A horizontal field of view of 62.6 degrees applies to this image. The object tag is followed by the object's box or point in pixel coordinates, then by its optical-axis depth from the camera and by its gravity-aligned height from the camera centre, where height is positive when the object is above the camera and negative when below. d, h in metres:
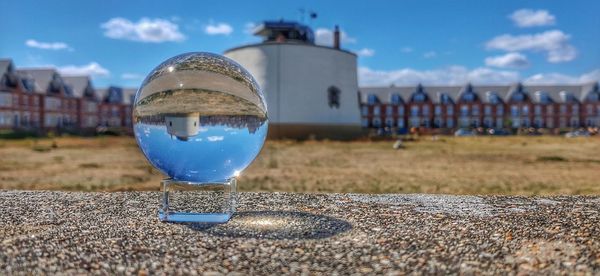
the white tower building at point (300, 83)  42.12 +3.68
